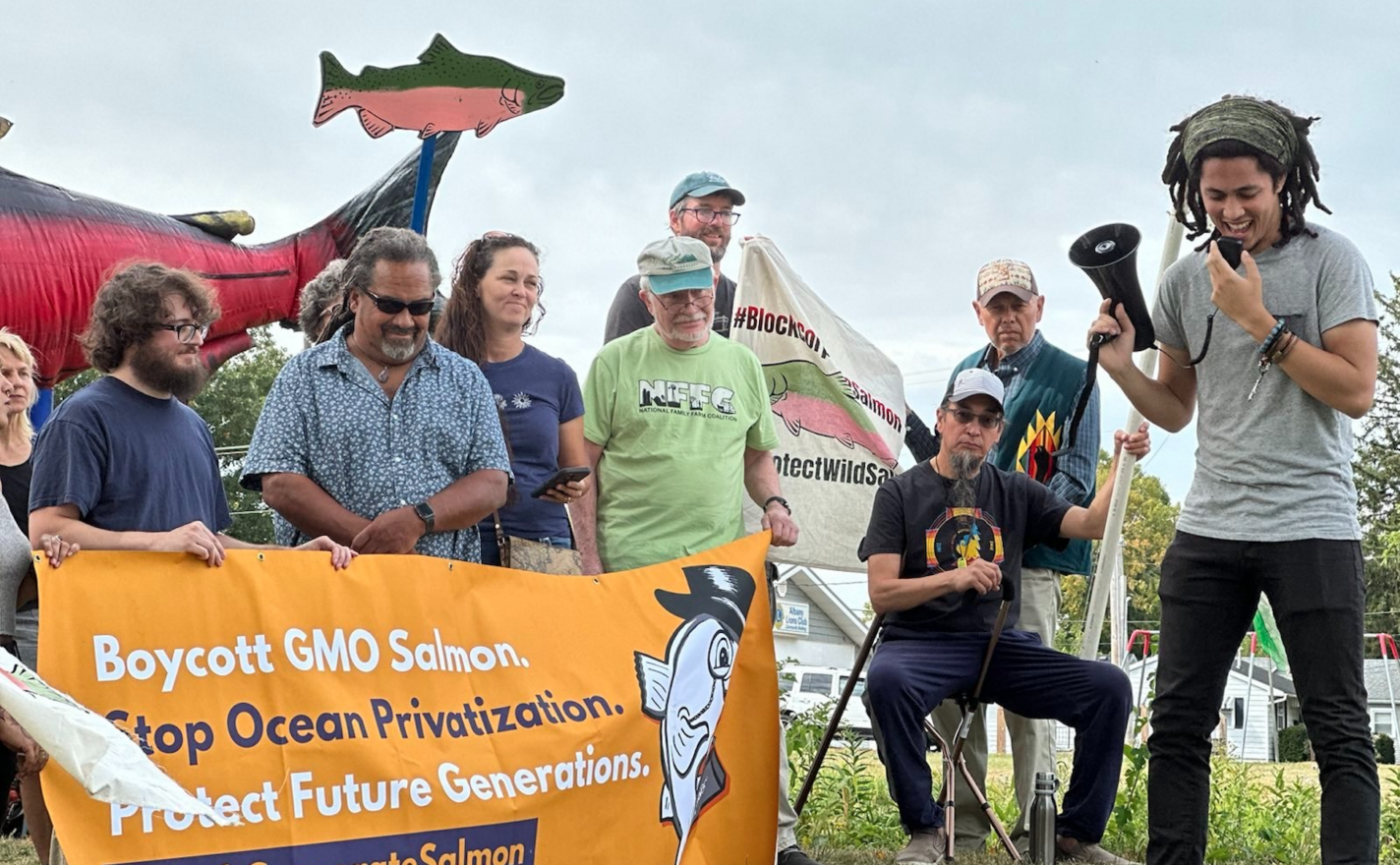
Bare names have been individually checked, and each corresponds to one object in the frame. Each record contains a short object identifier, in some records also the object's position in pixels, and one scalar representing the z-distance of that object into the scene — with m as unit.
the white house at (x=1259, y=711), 42.41
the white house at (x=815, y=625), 44.94
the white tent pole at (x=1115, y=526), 5.18
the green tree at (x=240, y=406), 34.81
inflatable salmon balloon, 8.70
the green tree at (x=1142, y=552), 49.53
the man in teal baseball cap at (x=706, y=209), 6.43
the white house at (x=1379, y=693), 42.97
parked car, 30.62
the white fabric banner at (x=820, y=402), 6.76
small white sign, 44.38
